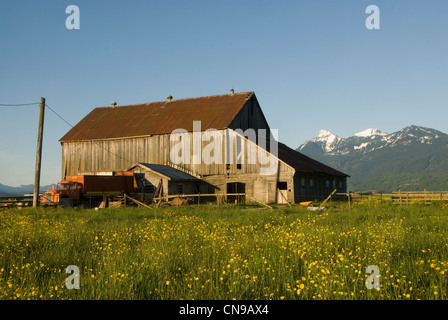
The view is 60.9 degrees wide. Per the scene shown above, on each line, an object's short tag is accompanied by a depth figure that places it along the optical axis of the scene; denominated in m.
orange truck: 31.66
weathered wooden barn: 35.16
